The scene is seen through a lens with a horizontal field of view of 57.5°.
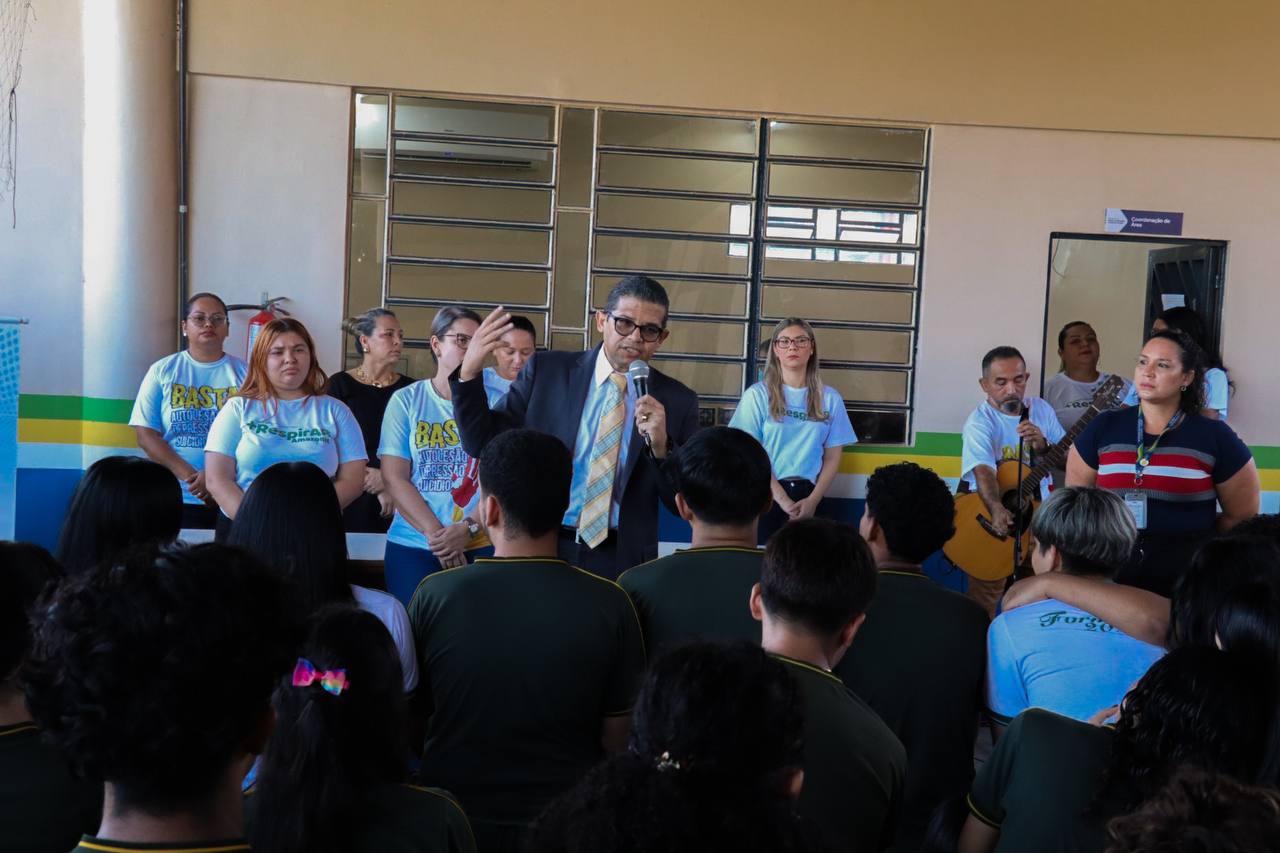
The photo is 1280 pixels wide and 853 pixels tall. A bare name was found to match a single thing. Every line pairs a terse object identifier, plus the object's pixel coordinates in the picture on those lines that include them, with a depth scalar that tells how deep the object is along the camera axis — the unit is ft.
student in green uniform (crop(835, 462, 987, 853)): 8.26
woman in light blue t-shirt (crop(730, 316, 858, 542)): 19.16
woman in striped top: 13.01
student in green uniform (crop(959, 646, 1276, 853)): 5.49
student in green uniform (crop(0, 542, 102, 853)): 5.60
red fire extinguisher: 18.80
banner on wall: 16.78
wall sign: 21.33
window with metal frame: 20.27
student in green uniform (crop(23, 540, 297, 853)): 3.89
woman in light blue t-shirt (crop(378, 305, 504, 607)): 14.42
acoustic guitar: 19.36
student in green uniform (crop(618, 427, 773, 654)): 8.38
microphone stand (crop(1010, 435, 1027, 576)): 18.71
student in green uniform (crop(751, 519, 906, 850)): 6.29
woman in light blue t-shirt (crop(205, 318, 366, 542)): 13.65
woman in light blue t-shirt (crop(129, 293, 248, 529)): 16.47
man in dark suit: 11.64
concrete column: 18.67
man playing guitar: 19.58
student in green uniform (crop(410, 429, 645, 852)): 7.48
